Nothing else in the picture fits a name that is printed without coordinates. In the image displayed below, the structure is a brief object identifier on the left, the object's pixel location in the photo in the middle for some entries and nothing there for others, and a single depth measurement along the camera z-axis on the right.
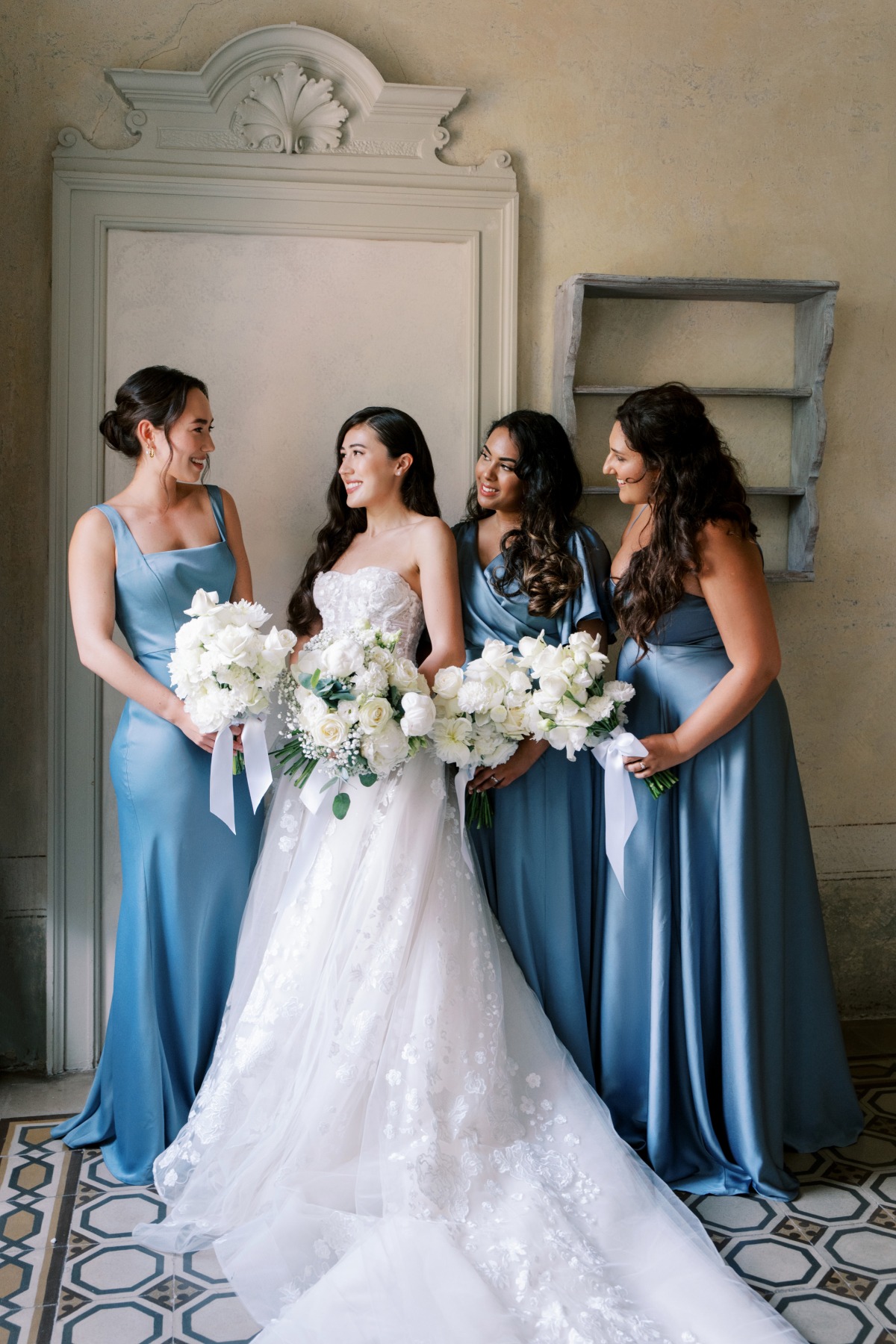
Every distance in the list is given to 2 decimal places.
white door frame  3.38
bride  2.23
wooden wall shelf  3.48
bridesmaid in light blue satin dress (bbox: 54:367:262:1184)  2.94
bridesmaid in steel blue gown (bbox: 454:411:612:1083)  3.04
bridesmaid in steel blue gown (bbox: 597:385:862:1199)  2.87
